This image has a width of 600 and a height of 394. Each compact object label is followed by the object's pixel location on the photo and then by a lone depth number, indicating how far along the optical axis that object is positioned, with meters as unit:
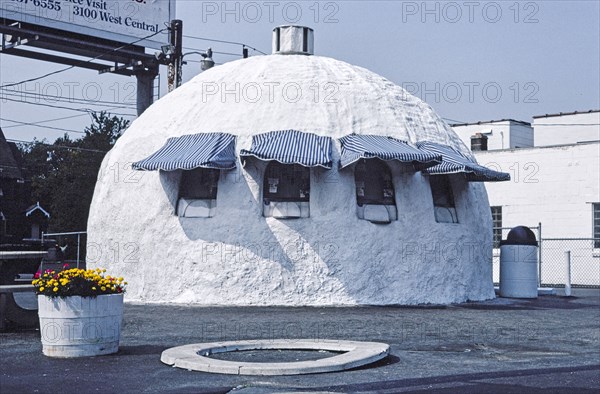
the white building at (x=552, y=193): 31.14
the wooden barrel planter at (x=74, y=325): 10.37
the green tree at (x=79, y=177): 52.81
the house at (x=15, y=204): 54.81
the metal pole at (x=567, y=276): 23.74
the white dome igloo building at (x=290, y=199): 18.03
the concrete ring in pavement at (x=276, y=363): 8.98
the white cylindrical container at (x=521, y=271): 22.05
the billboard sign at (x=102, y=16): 32.31
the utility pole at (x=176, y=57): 29.23
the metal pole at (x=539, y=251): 26.21
